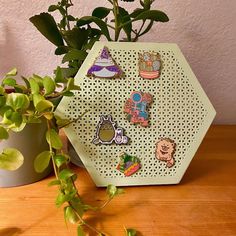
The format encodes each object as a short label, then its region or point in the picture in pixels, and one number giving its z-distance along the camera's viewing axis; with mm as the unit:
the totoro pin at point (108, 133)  427
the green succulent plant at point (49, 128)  332
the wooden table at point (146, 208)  362
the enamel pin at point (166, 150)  447
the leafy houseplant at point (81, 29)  447
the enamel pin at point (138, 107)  427
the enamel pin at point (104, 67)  406
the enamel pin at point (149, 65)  421
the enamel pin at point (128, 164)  439
